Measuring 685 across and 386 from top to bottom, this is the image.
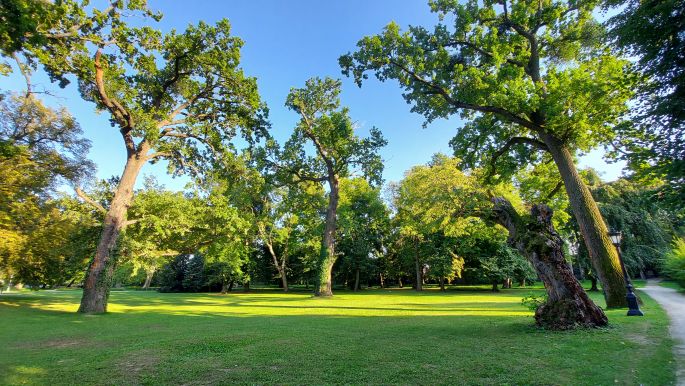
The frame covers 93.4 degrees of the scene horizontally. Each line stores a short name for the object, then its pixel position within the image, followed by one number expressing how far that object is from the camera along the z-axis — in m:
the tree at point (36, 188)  15.74
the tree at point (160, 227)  19.34
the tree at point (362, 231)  40.41
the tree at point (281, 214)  28.12
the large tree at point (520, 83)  12.27
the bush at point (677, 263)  19.32
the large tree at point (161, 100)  14.16
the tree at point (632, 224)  24.95
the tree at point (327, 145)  26.30
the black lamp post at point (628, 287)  9.93
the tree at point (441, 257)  33.30
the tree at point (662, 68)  6.42
